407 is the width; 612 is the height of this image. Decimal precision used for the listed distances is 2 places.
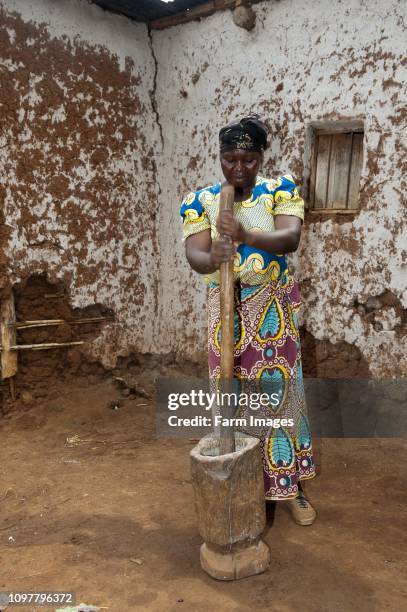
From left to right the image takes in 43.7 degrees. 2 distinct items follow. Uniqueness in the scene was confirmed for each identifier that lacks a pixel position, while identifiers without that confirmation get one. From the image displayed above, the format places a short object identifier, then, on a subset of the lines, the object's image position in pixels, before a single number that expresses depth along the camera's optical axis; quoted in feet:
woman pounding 6.72
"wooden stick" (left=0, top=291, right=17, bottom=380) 12.39
